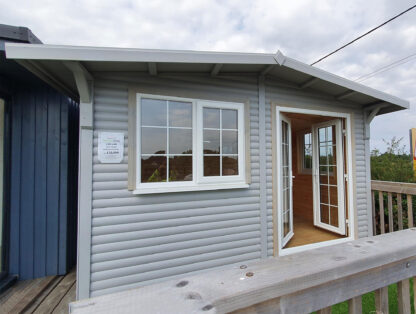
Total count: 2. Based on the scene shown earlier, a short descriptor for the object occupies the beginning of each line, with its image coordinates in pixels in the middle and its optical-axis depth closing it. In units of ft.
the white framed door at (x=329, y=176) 10.96
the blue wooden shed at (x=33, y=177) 7.78
